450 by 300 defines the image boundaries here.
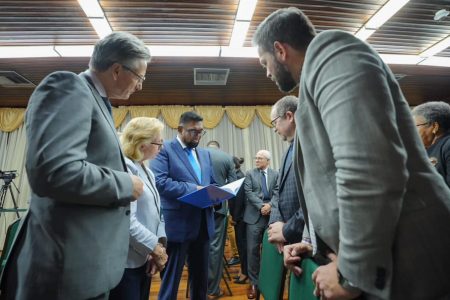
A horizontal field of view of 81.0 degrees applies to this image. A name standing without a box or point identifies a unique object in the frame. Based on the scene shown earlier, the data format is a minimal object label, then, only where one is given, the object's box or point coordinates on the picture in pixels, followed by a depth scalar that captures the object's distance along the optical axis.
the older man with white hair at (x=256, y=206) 2.98
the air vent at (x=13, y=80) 4.24
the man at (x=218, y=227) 2.81
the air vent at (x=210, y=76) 4.32
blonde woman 1.24
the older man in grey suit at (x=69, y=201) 0.70
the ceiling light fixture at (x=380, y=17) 2.99
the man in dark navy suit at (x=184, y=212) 1.83
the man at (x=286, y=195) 1.29
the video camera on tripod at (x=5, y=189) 4.44
